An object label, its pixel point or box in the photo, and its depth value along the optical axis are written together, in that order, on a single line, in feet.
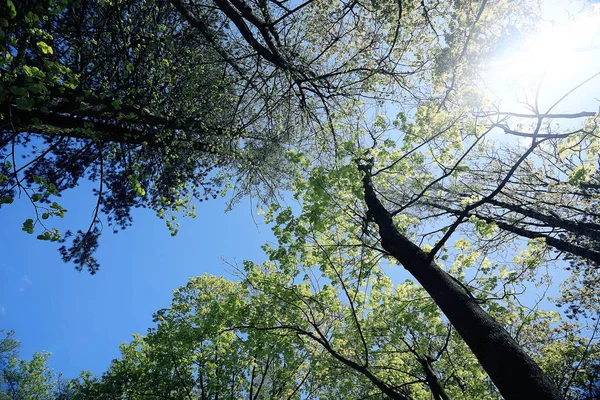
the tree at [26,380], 63.36
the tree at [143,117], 15.21
